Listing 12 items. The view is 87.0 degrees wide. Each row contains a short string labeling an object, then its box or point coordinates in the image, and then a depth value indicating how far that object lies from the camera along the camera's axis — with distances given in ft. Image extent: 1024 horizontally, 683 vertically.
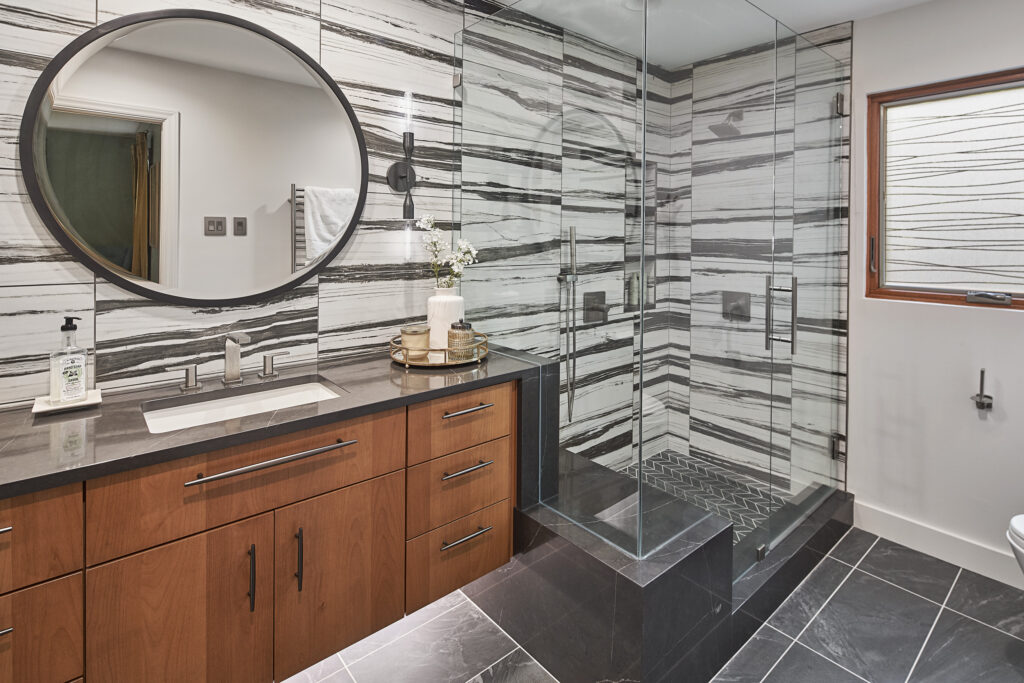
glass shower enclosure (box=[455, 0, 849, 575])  5.41
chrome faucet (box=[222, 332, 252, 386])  5.94
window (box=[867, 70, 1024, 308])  7.43
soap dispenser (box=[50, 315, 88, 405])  4.85
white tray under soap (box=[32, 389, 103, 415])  4.77
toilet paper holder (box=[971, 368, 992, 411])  7.56
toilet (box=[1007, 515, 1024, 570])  5.95
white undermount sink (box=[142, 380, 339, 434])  5.30
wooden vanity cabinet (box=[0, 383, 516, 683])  3.81
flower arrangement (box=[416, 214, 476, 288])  7.13
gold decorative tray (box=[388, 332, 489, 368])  6.61
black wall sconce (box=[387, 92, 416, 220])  7.34
